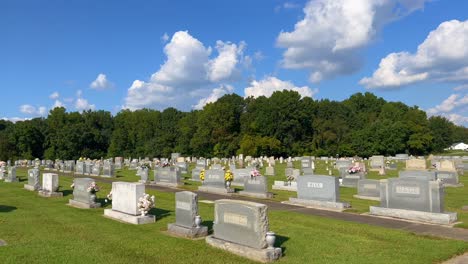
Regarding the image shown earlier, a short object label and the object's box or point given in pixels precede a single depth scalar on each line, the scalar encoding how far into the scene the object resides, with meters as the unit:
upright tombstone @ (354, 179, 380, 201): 18.80
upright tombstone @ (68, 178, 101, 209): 16.48
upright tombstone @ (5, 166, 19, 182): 28.60
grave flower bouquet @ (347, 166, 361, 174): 23.32
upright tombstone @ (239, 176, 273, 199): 19.43
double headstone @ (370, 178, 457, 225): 12.98
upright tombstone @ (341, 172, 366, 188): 23.48
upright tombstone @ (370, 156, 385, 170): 39.17
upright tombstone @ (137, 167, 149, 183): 27.37
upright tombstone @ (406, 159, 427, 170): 33.69
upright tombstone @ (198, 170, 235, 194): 21.30
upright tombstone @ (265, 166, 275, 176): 32.84
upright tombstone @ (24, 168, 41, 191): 22.67
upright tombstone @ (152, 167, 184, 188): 25.08
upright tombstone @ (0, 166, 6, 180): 30.17
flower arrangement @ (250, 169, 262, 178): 20.09
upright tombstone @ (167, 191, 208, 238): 10.89
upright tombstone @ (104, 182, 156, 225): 13.09
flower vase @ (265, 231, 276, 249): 8.52
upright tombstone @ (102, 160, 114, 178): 32.97
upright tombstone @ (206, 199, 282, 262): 8.55
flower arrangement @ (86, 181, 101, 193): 16.39
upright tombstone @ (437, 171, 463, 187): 24.03
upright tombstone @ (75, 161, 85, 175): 37.07
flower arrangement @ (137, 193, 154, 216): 13.09
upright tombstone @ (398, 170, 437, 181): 18.89
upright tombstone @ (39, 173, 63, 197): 19.99
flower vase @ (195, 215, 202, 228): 10.89
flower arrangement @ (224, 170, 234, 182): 20.92
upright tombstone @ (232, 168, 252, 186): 24.83
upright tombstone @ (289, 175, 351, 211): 16.03
